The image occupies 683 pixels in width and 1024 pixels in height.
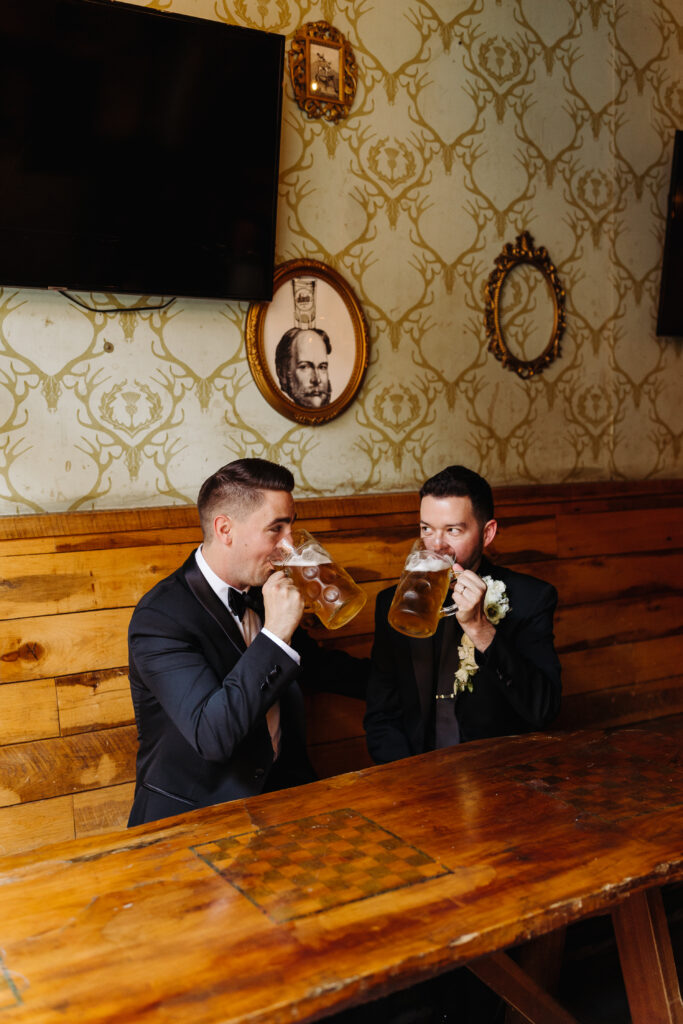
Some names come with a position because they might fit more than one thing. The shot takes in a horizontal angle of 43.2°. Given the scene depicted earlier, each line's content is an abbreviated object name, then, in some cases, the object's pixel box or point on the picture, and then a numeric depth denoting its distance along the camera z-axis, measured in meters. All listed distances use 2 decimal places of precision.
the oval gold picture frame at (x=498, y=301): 3.26
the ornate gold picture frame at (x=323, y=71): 2.79
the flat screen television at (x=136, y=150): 2.24
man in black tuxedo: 1.88
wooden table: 1.10
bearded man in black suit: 2.30
